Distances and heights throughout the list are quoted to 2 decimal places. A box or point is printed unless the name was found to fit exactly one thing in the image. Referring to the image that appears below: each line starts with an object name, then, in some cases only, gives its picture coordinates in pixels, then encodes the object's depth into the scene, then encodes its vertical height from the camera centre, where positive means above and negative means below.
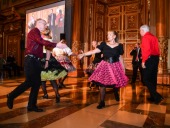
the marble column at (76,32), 9.05 +1.64
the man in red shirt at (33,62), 2.64 +0.07
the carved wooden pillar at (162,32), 6.88 +1.25
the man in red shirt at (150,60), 3.46 +0.12
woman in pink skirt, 2.99 -0.02
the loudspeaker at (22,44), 12.56 +1.50
